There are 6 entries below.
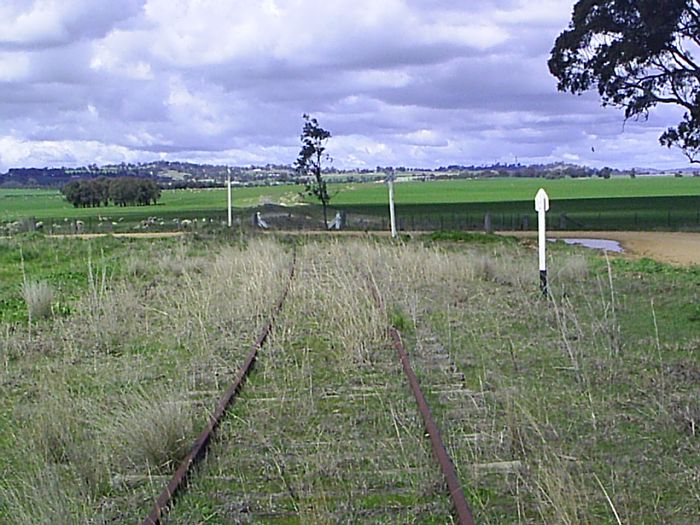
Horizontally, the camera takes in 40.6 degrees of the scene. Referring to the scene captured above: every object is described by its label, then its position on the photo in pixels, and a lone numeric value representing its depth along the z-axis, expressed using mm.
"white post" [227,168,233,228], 42231
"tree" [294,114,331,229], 45750
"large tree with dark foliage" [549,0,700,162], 34094
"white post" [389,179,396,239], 34531
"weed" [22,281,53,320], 13891
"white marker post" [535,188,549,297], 14812
